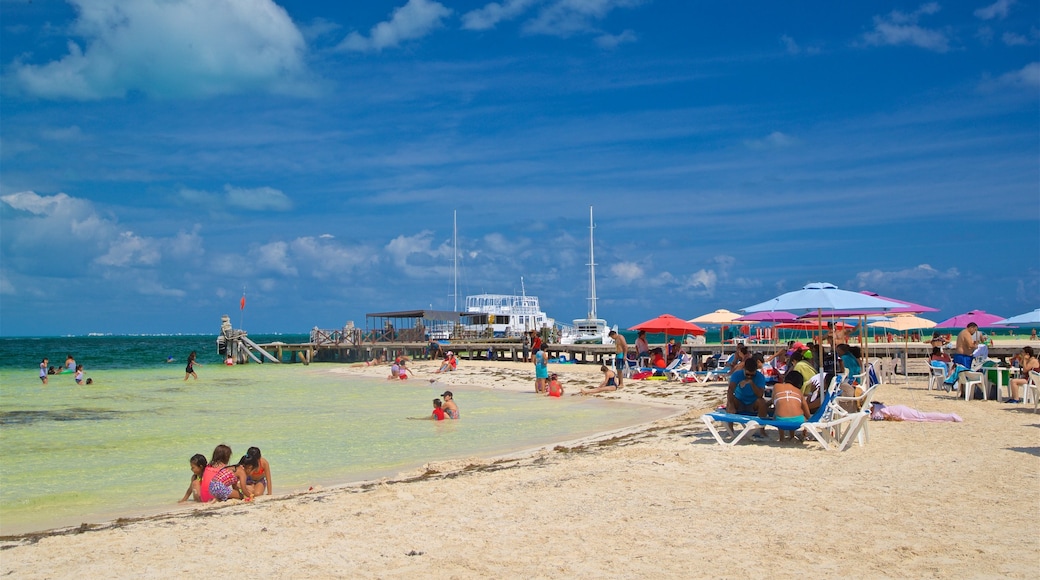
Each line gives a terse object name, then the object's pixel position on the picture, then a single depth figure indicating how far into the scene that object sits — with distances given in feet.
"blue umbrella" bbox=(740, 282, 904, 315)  36.11
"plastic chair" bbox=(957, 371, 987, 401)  46.62
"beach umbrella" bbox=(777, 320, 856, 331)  73.79
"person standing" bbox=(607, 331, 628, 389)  71.61
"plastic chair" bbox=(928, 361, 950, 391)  55.16
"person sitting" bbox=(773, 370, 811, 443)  30.83
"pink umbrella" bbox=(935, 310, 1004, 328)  66.61
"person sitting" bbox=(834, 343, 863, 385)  44.65
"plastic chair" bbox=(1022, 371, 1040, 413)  40.98
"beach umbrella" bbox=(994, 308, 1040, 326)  53.34
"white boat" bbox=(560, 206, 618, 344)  172.76
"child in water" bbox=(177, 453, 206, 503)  28.68
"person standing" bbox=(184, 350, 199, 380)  110.92
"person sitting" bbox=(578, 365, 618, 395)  68.63
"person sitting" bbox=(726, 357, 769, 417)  31.91
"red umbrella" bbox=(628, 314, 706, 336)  77.25
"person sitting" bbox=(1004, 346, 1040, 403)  45.21
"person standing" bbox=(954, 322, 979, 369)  50.46
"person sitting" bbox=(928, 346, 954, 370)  58.18
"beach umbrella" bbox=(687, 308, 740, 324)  83.04
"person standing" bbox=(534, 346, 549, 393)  73.26
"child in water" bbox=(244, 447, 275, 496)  28.38
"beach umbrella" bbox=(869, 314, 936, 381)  81.92
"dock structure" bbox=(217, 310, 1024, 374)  138.21
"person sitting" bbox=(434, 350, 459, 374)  106.93
